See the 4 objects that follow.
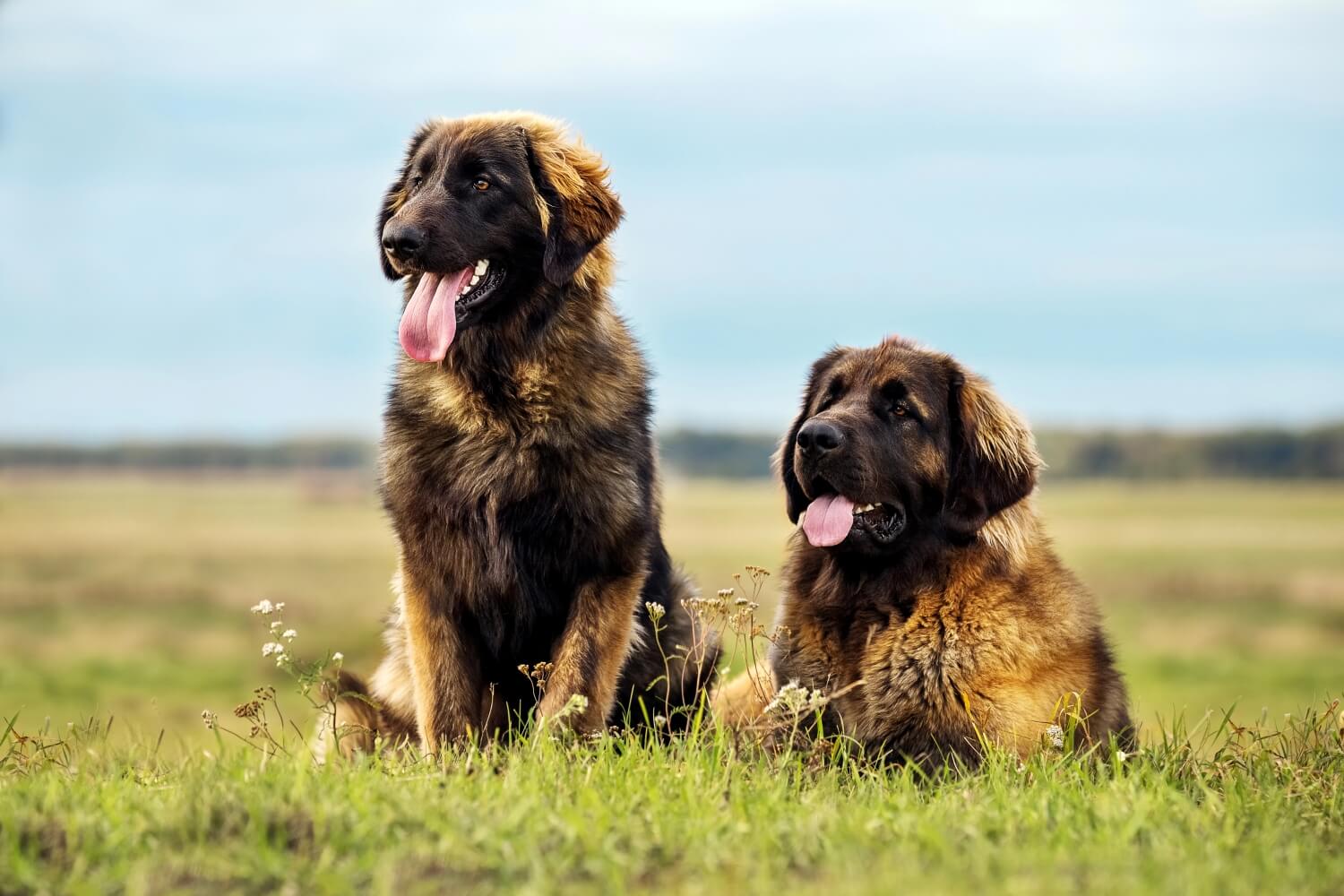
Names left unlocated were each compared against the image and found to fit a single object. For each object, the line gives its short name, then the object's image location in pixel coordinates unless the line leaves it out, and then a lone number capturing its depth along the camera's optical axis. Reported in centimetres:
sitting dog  1105
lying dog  1087
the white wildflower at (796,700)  958
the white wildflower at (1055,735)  1024
